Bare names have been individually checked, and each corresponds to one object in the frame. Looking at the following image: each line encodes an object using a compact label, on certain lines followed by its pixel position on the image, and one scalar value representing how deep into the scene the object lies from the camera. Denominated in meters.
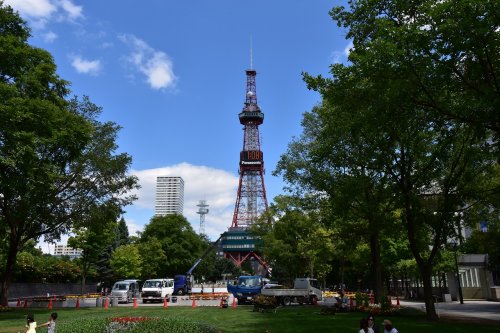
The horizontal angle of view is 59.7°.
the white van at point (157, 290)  38.59
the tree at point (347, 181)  22.16
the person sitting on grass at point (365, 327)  10.47
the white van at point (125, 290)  37.66
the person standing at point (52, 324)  12.24
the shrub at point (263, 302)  25.29
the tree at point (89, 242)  48.78
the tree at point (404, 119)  13.13
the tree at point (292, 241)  44.91
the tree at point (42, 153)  19.67
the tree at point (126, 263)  59.38
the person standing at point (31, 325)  12.05
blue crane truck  56.12
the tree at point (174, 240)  74.62
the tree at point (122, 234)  87.29
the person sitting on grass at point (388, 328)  10.31
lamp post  34.44
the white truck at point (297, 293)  31.79
